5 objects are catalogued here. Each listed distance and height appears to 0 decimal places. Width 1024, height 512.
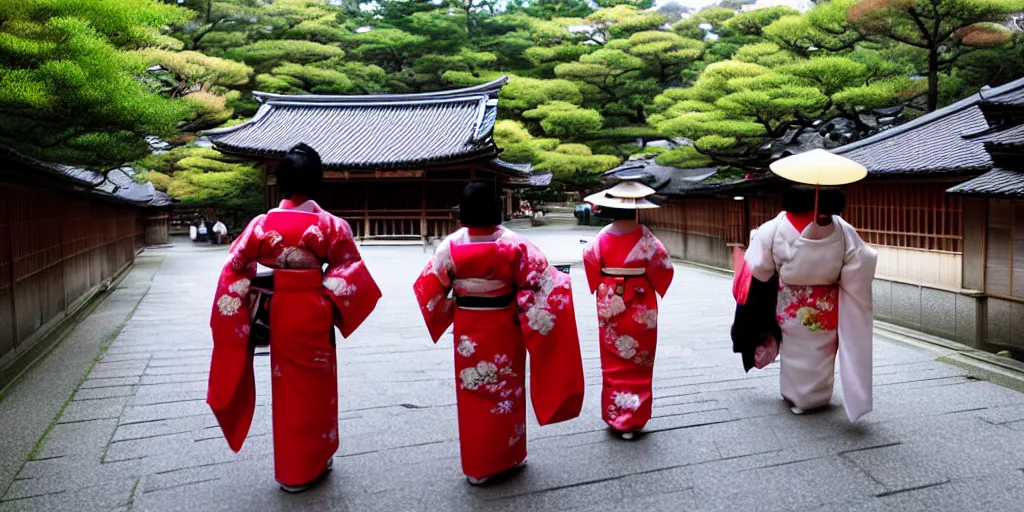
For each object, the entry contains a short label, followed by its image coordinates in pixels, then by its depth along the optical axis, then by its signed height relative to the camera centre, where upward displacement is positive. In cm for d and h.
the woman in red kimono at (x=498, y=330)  362 -60
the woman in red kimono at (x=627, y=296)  438 -53
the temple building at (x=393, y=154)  2250 +222
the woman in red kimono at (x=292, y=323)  349 -51
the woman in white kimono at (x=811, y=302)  448 -62
